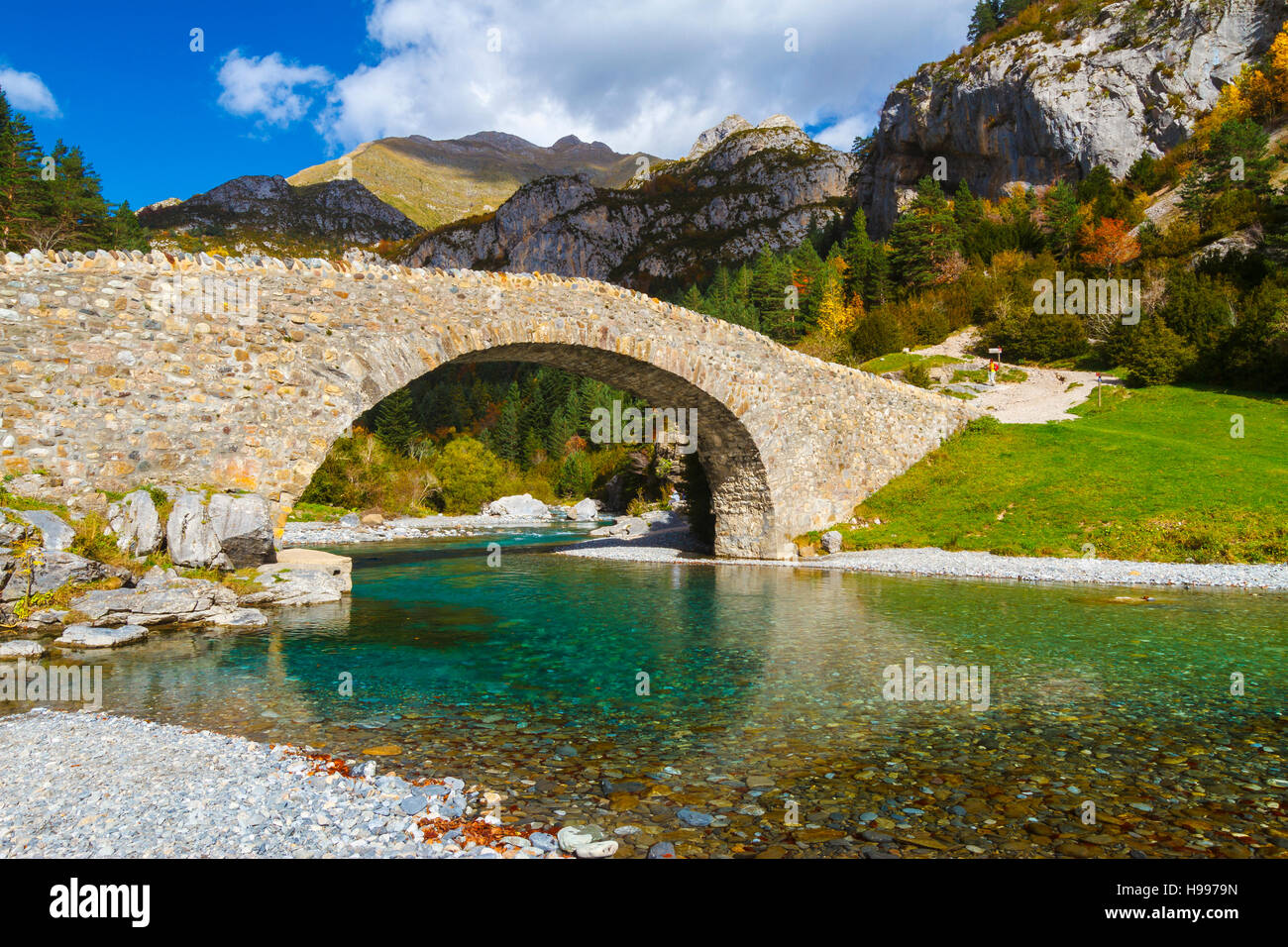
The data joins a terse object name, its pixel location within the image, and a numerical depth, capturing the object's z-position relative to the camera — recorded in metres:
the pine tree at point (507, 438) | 71.00
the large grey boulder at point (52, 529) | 10.02
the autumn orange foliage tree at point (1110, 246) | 43.78
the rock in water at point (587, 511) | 48.61
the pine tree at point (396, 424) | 61.88
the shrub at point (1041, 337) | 35.16
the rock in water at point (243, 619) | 10.90
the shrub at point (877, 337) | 43.25
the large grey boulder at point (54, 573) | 9.59
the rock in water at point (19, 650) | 8.39
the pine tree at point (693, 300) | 73.52
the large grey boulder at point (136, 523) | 10.84
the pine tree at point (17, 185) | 31.27
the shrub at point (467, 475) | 51.03
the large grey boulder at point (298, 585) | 12.60
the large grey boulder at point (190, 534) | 11.26
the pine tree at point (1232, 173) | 42.31
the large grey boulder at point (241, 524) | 11.61
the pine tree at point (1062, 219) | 50.16
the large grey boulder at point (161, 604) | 10.05
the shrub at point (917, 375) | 32.16
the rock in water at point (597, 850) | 3.75
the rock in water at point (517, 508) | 50.59
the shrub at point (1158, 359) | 28.70
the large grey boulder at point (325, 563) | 14.73
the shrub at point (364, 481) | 43.78
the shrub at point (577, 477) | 60.31
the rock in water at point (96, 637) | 9.18
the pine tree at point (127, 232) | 37.12
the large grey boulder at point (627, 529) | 30.36
